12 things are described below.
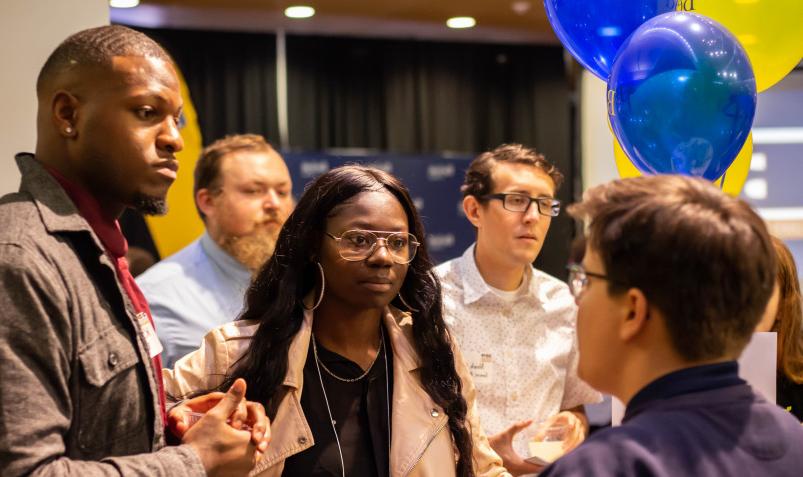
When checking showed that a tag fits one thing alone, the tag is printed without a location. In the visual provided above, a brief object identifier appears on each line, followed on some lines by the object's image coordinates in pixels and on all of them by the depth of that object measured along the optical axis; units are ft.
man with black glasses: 10.16
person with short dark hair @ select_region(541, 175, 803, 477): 4.16
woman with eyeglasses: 6.89
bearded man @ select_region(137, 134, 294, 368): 11.16
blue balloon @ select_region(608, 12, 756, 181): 7.45
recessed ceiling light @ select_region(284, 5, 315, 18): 22.02
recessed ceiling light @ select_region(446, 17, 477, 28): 23.54
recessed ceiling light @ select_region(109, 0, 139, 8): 20.74
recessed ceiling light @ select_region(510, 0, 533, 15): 21.99
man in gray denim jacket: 4.74
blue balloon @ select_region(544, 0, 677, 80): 8.67
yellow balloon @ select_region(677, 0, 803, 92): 9.17
